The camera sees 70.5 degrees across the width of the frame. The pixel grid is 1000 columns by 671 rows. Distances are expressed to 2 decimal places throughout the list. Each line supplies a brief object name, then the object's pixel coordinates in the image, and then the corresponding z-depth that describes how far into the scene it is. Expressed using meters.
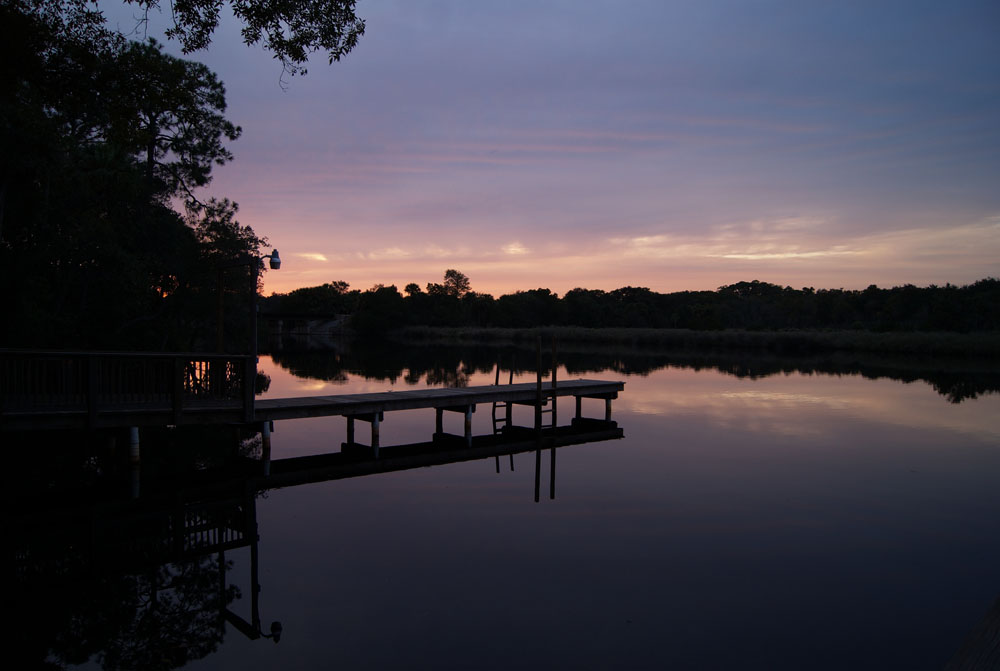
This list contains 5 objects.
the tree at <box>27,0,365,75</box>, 9.59
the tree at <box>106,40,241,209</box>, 10.34
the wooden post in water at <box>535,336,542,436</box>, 17.62
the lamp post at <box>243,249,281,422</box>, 12.95
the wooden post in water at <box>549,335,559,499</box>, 12.91
